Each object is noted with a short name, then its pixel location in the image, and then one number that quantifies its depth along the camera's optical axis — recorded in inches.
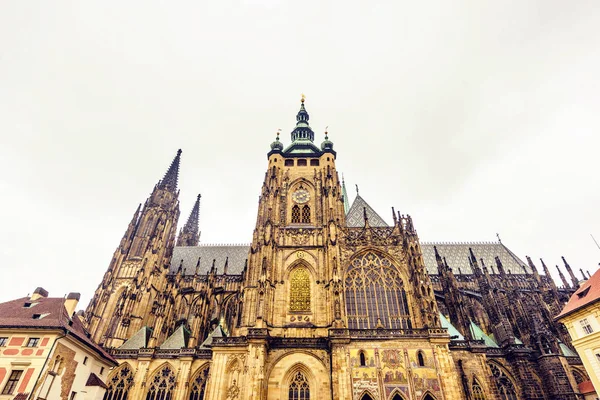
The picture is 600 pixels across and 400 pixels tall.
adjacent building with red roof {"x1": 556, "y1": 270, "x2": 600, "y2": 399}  877.8
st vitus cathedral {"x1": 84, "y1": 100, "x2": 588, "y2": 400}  952.3
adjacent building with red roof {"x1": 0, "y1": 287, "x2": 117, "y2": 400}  791.0
